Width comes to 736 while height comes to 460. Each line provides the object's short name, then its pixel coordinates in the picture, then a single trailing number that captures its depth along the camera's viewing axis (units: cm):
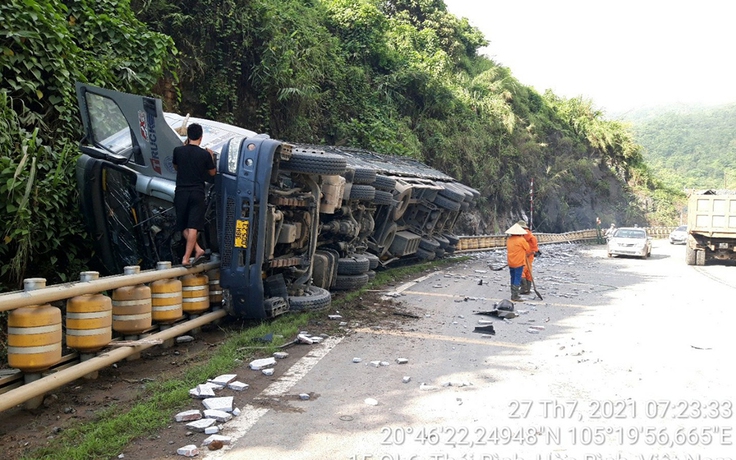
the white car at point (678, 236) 3452
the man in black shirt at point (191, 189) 588
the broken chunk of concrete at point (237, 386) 459
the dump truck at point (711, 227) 1886
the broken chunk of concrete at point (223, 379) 466
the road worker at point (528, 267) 1027
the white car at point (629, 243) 2189
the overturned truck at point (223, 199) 608
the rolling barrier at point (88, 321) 372
